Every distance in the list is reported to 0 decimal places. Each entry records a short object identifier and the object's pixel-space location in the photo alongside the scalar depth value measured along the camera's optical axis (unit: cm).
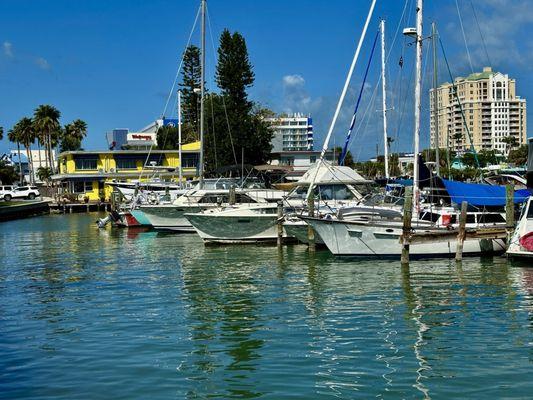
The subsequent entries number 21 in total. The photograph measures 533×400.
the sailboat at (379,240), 2602
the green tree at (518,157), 13235
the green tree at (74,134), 12194
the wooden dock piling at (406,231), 2436
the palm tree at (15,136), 11844
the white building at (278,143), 13300
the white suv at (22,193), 9150
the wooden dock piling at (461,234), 2481
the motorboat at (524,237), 2375
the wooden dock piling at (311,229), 2944
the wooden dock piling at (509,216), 2570
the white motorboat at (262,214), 3391
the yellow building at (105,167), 8912
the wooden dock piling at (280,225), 3177
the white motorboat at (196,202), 4076
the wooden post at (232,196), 3866
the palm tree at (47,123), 10800
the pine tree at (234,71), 8344
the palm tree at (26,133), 11463
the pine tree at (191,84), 9744
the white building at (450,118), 13488
